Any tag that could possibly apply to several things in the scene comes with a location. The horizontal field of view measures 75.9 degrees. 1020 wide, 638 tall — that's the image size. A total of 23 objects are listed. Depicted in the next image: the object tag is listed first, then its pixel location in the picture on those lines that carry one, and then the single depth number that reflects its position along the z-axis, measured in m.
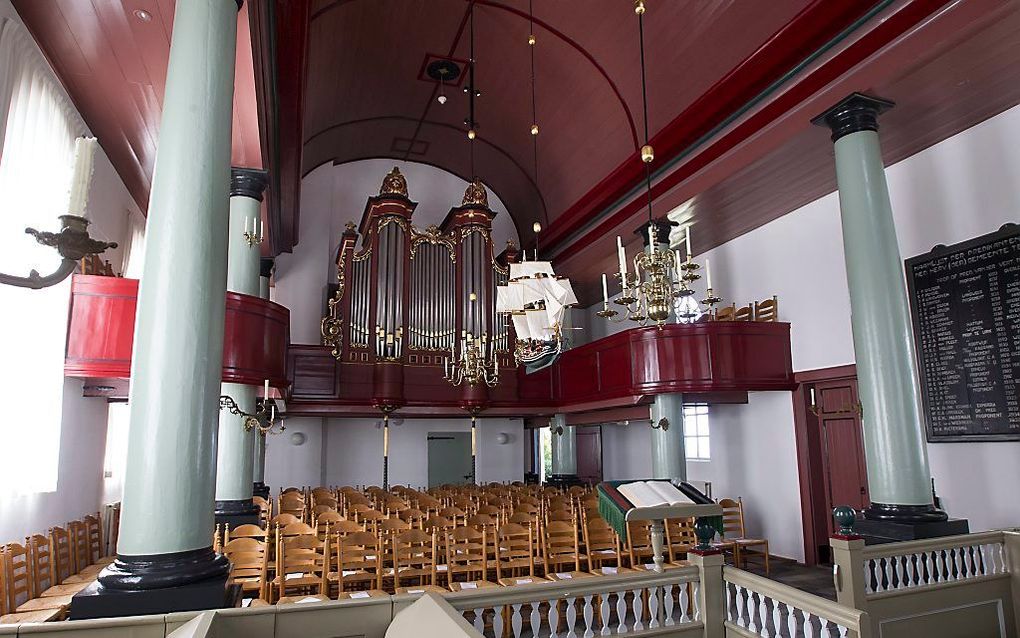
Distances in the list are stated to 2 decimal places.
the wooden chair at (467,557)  5.99
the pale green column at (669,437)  9.95
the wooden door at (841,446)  8.95
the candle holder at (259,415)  5.77
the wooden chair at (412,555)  5.85
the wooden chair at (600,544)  6.72
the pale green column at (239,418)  7.69
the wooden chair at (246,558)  5.65
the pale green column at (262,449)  11.97
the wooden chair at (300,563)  5.34
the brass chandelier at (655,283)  5.18
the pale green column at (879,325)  6.06
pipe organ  13.00
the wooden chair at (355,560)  5.72
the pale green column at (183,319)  3.64
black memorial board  6.73
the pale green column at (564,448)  14.62
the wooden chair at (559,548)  6.43
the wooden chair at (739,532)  8.43
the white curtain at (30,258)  5.77
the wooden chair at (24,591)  5.23
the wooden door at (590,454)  15.99
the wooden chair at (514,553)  6.12
